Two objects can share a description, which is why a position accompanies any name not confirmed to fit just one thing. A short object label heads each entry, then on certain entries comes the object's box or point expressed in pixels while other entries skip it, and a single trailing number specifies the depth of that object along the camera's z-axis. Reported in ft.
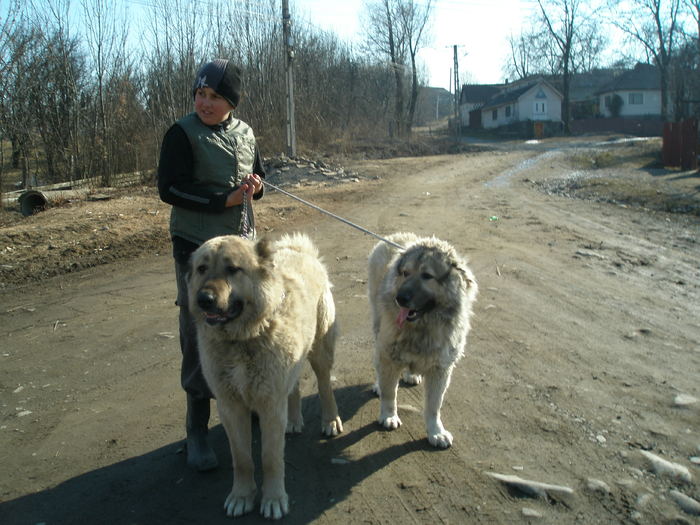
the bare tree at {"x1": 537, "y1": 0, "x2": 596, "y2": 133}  189.88
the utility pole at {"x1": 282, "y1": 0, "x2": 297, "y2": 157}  69.41
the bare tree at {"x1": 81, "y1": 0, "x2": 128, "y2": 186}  54.95
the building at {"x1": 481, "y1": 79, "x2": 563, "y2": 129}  213.66
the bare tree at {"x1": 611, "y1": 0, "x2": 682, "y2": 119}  169.99
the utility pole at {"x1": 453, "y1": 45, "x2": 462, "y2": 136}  151.12
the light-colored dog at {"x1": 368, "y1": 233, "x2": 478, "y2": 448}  13.28
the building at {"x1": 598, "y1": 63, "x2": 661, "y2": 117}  215.72
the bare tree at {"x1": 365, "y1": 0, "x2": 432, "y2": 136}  168.44
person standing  11.65
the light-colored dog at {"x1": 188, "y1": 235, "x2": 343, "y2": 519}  10.25
